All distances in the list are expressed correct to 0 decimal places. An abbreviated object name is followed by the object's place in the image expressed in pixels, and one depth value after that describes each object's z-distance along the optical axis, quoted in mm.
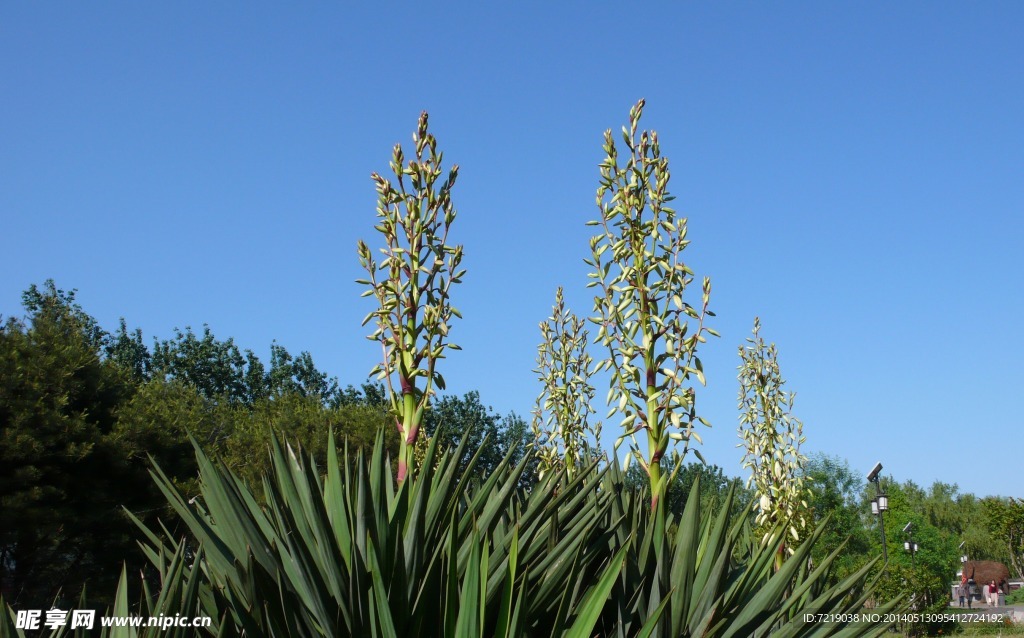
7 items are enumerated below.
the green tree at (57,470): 17594
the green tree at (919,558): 22734
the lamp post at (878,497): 23089
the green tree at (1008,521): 26884
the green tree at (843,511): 34038
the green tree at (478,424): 49656
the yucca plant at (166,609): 3275
